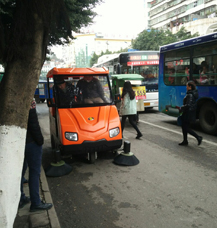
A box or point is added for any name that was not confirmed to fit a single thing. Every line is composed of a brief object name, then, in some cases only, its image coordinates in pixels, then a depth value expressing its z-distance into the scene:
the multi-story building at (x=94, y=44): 127.97
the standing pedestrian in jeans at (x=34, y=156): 3.33
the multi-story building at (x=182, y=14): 46.75
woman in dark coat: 6.75
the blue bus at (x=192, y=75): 8.03
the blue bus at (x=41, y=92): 25.94
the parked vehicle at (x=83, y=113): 5.21
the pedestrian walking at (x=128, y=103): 7.68
